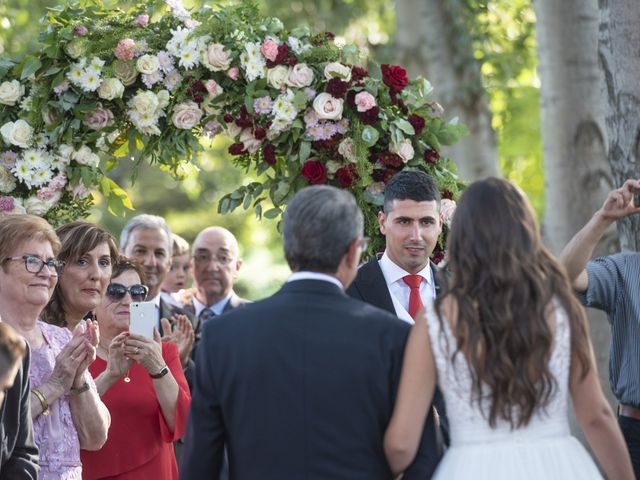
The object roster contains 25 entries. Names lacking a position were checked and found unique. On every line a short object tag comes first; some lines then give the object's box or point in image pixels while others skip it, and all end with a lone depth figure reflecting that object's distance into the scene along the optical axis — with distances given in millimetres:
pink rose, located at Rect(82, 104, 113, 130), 14493
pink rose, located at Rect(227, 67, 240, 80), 14258
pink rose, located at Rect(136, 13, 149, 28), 14584
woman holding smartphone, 12060
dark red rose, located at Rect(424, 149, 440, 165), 14561
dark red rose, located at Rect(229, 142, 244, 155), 14561
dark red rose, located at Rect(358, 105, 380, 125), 14129
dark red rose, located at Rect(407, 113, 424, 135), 14493
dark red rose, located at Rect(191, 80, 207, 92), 14432
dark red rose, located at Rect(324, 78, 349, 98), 14000
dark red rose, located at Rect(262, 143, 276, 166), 14462
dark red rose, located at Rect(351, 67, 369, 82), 14372
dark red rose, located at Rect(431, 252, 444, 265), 14281
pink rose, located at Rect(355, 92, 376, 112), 14046
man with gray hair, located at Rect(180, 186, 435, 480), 8421
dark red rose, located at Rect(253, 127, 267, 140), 14349
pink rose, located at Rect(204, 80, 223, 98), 14349
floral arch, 14182
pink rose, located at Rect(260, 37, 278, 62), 14205
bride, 8224
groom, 12333
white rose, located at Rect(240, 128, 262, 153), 14470
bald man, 18313
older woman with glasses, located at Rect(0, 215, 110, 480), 10612
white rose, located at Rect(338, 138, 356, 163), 14121
